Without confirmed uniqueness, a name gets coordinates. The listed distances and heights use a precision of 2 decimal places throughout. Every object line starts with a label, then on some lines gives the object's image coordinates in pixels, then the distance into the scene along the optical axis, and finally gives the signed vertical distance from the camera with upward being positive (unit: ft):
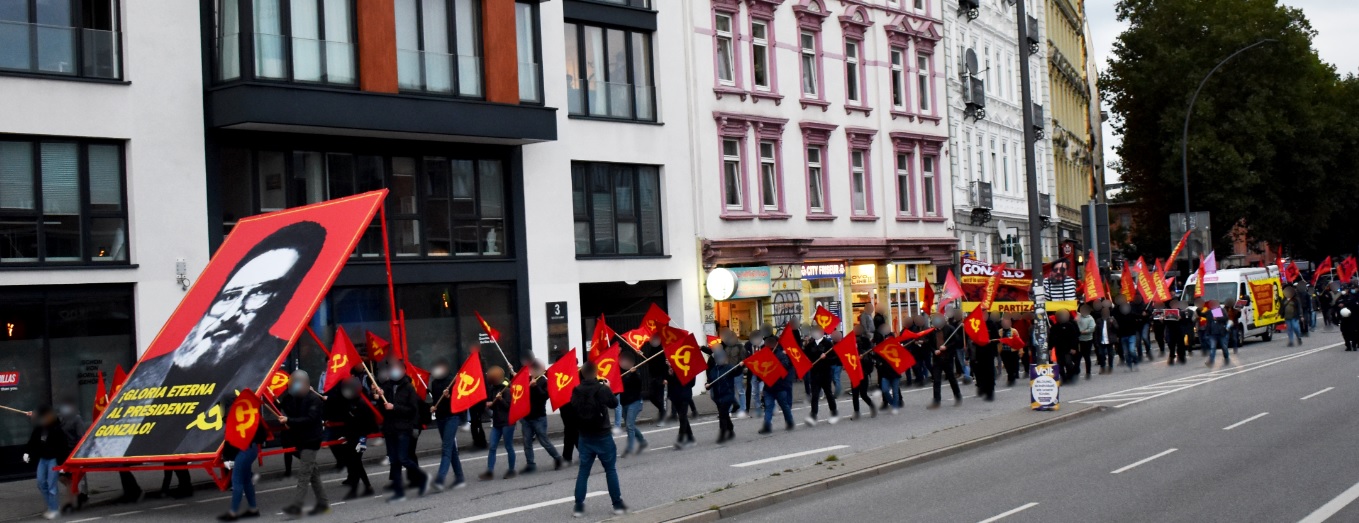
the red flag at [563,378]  57.11 -3.02
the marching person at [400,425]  56.75 -4.44
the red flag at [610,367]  62.49 -2.92
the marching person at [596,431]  48.52 -4.35
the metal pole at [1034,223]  80.28 +2.84
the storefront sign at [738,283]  117.08 +0.50
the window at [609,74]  108.47 +16.57
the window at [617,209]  108.78 +6.51
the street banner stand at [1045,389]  77.05 -5.94
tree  198.59 +20.11
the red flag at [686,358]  69.31 -3.03
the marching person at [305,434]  53.42 -4.36
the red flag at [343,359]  60.95 -1.99
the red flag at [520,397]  60.85 -3.90
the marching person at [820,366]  80.59 -4.38
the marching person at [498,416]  63.77 -4.84
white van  139.23 -2.07
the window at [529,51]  100.78 +16.97
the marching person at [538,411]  63.98 -4.72
